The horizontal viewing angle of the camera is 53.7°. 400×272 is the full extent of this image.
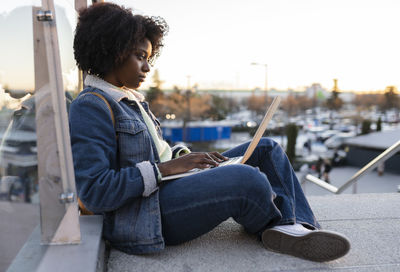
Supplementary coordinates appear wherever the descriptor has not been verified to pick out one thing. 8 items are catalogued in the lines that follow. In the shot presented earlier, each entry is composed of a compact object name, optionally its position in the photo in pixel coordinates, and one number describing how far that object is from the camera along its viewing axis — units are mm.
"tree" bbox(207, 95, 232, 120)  35350
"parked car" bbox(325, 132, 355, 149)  31297
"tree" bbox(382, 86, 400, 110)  53875
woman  1577
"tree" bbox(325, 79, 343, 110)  59469
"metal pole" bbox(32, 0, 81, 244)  1441
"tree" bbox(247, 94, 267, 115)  57644
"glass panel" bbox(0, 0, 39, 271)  1346
